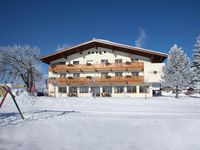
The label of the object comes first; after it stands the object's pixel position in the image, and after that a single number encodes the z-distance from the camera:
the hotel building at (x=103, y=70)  36.56
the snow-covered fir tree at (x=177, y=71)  37.09
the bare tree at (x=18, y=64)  44.00
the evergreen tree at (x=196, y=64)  36.62
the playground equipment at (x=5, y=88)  10.70
